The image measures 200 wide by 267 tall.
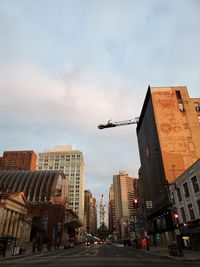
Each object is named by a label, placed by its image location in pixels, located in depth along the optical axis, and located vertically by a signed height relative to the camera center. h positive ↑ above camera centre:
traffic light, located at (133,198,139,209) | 36.62 +7.21
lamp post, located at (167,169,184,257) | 30.60 +2.29
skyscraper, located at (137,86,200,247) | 64.94 +29.51
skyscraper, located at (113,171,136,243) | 160.41 +17.85
